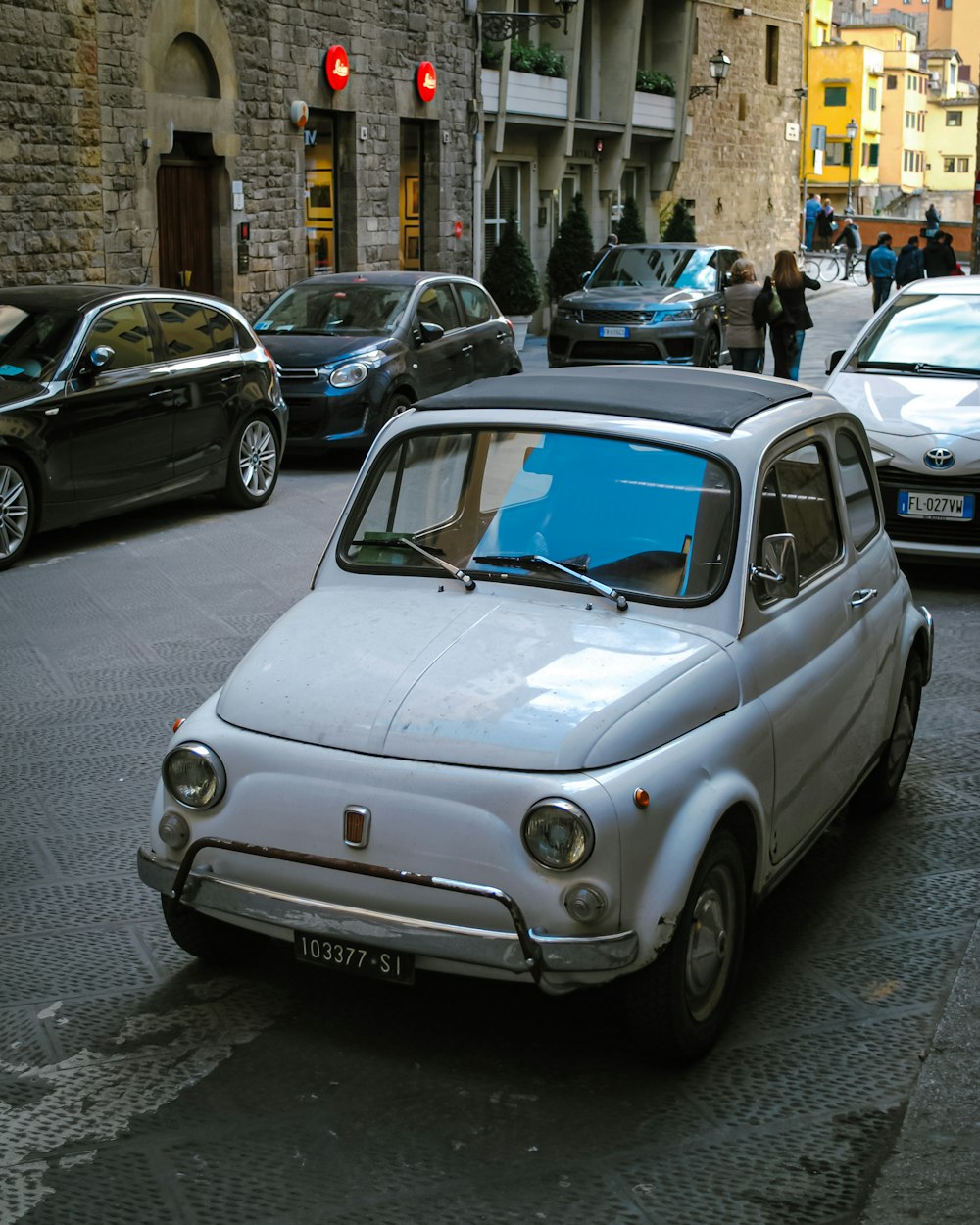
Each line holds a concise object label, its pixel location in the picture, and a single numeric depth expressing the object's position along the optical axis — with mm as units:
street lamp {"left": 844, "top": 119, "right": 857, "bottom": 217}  103438
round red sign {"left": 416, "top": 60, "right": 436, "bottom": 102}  27797
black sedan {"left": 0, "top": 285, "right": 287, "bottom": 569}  10883
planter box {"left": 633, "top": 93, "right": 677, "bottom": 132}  37531
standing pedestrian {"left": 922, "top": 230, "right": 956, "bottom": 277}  27422
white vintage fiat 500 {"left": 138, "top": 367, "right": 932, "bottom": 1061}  3959
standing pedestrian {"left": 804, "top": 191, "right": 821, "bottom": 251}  60125
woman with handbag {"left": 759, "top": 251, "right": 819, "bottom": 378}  18641
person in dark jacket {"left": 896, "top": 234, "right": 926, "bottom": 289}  29984
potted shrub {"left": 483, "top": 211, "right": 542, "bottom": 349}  29391
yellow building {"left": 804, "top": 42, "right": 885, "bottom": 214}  103125
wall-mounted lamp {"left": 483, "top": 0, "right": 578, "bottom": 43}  29745
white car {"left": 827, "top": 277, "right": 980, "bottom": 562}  10109
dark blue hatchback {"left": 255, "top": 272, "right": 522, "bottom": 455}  14914
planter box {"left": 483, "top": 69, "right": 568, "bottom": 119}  30812
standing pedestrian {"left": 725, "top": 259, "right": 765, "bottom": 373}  17980
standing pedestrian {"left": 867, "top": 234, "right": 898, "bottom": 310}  29703
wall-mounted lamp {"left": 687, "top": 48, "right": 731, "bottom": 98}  39219
